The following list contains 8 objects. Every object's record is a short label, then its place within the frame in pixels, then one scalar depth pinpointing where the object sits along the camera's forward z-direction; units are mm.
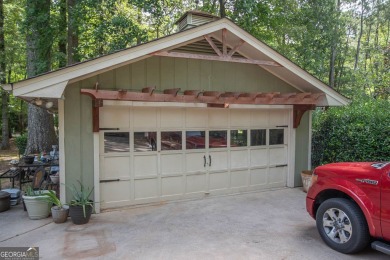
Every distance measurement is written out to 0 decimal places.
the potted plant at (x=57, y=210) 4797
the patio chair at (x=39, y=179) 5886
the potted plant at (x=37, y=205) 4957
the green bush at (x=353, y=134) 6270
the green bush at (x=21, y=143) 12762
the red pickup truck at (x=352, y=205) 3328
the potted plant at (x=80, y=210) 4770
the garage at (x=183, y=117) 5094
